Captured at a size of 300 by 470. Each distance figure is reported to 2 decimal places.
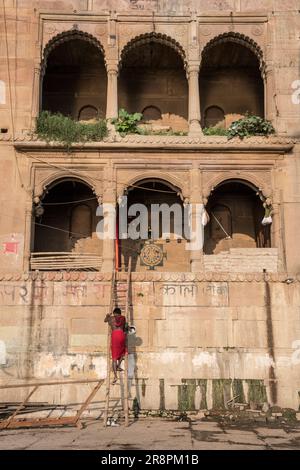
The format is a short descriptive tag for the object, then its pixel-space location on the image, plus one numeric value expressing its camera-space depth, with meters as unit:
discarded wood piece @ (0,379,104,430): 11.94
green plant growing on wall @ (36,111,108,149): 17.00
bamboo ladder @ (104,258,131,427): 12.44
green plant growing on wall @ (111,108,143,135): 17.34
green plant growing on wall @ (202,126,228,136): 17.55
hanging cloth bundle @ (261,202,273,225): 16.88
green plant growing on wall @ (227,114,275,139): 17.31
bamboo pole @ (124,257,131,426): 12.40
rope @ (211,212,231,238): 19.69
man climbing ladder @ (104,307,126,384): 13.43
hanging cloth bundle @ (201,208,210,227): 16.88
